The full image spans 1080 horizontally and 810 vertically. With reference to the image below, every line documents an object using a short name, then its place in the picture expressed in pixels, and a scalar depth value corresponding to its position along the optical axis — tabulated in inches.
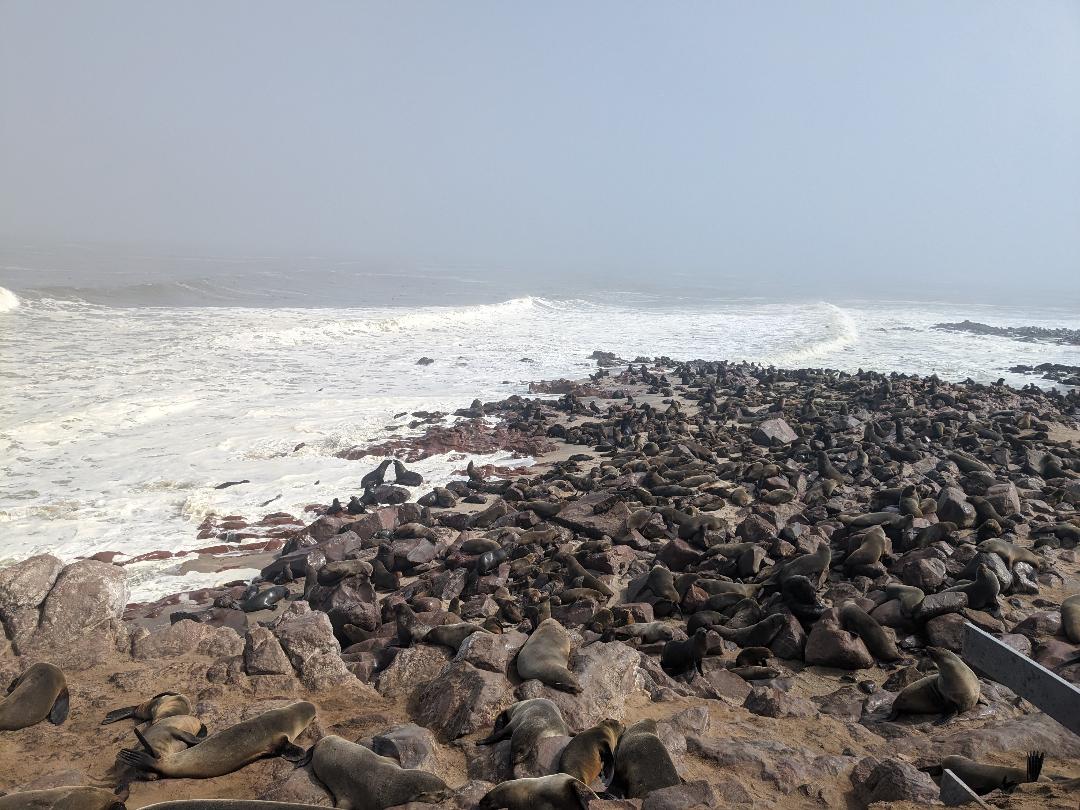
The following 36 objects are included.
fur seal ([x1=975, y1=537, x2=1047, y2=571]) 280.1
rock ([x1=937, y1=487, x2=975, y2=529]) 331.3
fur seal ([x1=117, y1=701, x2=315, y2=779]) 148.6
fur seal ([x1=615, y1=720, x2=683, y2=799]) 143.1
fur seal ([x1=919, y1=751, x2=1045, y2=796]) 142.9
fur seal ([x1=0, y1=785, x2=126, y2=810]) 126.3
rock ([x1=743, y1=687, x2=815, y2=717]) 193.3
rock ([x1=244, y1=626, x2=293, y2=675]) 199.9
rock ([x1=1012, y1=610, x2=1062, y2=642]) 224.2
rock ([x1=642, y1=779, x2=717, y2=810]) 135.9
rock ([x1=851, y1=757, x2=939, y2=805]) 139.6
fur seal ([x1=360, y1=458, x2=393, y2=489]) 440.5
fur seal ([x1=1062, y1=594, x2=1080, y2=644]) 216.2
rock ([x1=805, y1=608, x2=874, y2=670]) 220.7
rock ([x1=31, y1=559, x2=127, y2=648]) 207.9
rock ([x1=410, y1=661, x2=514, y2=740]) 173.0
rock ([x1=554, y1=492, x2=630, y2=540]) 343.9
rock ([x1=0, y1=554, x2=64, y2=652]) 204.4
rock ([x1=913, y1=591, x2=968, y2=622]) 234.4
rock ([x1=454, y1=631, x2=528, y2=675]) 198.1
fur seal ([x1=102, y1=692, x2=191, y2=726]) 168.5
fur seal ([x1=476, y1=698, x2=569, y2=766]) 154.1
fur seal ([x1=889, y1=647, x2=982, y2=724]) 186.9
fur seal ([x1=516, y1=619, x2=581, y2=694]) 186.5
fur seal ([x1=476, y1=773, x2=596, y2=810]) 131.4
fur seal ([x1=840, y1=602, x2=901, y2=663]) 225.0
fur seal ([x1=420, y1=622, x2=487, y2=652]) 223.9
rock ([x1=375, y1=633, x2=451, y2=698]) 199.5
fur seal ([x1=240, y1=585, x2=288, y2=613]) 284.7
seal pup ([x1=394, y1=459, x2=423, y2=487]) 449.7
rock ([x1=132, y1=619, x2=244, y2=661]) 210.4
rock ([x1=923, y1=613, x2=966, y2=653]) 226.5
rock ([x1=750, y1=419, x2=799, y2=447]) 517.7
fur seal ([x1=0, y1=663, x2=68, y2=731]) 169.0
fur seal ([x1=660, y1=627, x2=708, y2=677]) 215.3
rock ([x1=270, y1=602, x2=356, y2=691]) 199.5
